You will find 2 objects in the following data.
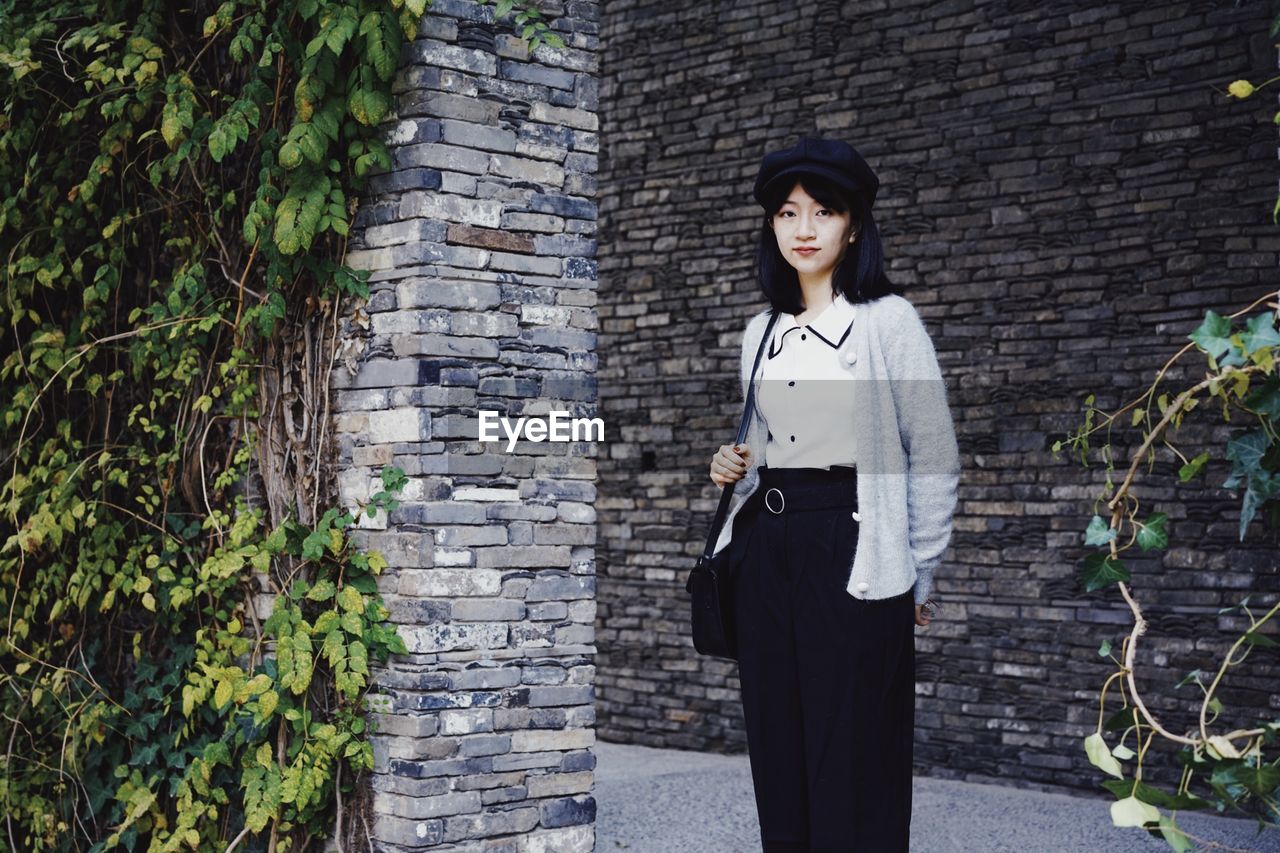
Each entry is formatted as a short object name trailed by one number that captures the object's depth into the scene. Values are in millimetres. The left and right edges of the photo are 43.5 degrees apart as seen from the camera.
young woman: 3197
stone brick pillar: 4035
